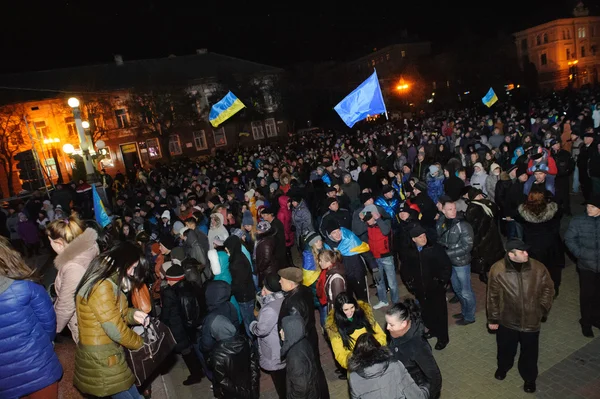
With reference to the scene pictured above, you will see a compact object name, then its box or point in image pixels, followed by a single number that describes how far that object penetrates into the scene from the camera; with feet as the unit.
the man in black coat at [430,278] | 17.15
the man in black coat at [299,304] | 13.14
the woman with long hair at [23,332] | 9.69
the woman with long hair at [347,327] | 12.11
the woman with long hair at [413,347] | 10.75
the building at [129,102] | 119.03
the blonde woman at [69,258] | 11.45
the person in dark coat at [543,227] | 18.45
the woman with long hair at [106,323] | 10.34
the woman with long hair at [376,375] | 9.43
